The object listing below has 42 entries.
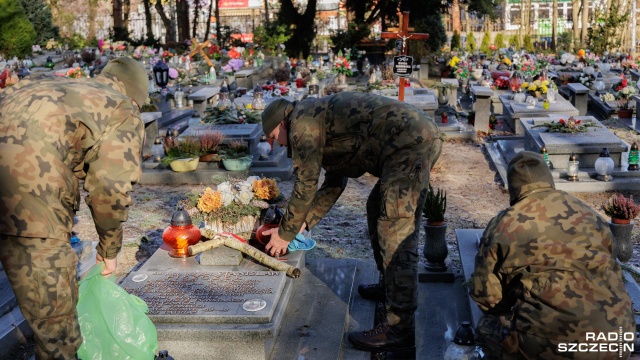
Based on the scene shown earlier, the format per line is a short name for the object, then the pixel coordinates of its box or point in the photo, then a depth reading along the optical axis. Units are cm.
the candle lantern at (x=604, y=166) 989
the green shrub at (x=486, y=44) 2956
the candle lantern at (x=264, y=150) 1106
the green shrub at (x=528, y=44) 3102
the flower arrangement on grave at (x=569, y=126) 1088
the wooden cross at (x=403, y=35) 1270
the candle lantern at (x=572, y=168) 986
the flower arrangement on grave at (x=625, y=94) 1573
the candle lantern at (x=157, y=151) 1114
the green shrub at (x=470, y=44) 3097
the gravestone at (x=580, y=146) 1023
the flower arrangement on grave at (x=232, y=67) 2150
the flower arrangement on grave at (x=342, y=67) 2140
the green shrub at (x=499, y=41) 3275
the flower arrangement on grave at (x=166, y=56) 2412
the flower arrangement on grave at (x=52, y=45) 3041
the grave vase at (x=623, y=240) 606
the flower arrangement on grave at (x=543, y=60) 2137
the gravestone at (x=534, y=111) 1363
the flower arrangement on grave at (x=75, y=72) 1483
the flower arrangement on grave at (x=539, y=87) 1494
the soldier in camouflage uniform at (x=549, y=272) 340
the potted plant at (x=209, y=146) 1069
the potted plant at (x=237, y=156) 1045
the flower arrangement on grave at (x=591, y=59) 2242
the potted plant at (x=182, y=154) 1060
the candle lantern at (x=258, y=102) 1352
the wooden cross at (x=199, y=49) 2302
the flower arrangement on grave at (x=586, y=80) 1886
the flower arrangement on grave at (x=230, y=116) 1192
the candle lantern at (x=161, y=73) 1556
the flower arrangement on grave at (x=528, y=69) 1890
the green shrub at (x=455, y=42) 3297
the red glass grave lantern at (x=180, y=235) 586
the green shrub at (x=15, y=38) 2517
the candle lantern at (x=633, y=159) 1013
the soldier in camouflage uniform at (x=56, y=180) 375
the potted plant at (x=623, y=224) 607
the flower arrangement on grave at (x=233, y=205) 621
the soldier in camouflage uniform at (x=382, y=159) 478
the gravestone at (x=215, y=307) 475
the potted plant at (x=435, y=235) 616
